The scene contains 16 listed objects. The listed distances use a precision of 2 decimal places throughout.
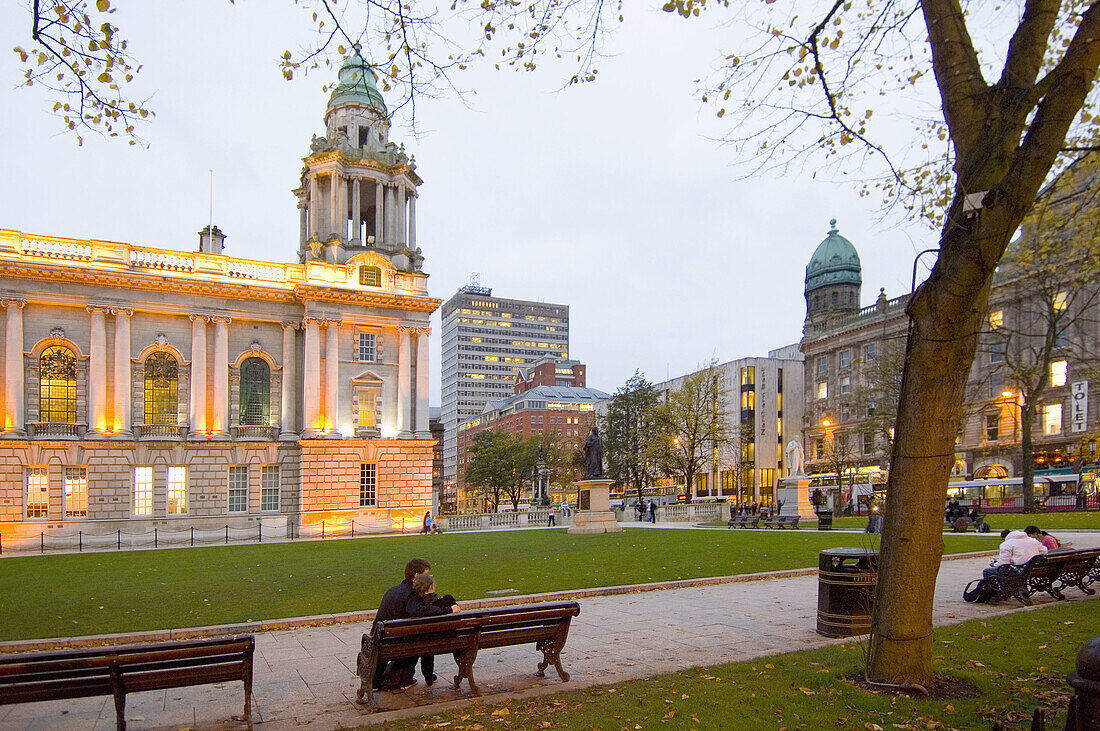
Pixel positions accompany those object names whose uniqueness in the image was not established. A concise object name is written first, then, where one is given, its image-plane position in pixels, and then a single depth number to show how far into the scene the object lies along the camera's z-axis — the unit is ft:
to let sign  153.99
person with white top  38.14
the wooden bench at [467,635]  22.70
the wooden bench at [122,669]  19.04
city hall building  128.88
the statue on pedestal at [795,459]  130.72
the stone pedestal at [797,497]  130.00
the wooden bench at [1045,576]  37.35
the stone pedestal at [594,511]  112.68
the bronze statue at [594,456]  112.37
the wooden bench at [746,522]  122.16
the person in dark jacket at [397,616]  24.44
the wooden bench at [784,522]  114.93
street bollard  12.85
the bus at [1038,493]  132.41
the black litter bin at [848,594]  31.04
